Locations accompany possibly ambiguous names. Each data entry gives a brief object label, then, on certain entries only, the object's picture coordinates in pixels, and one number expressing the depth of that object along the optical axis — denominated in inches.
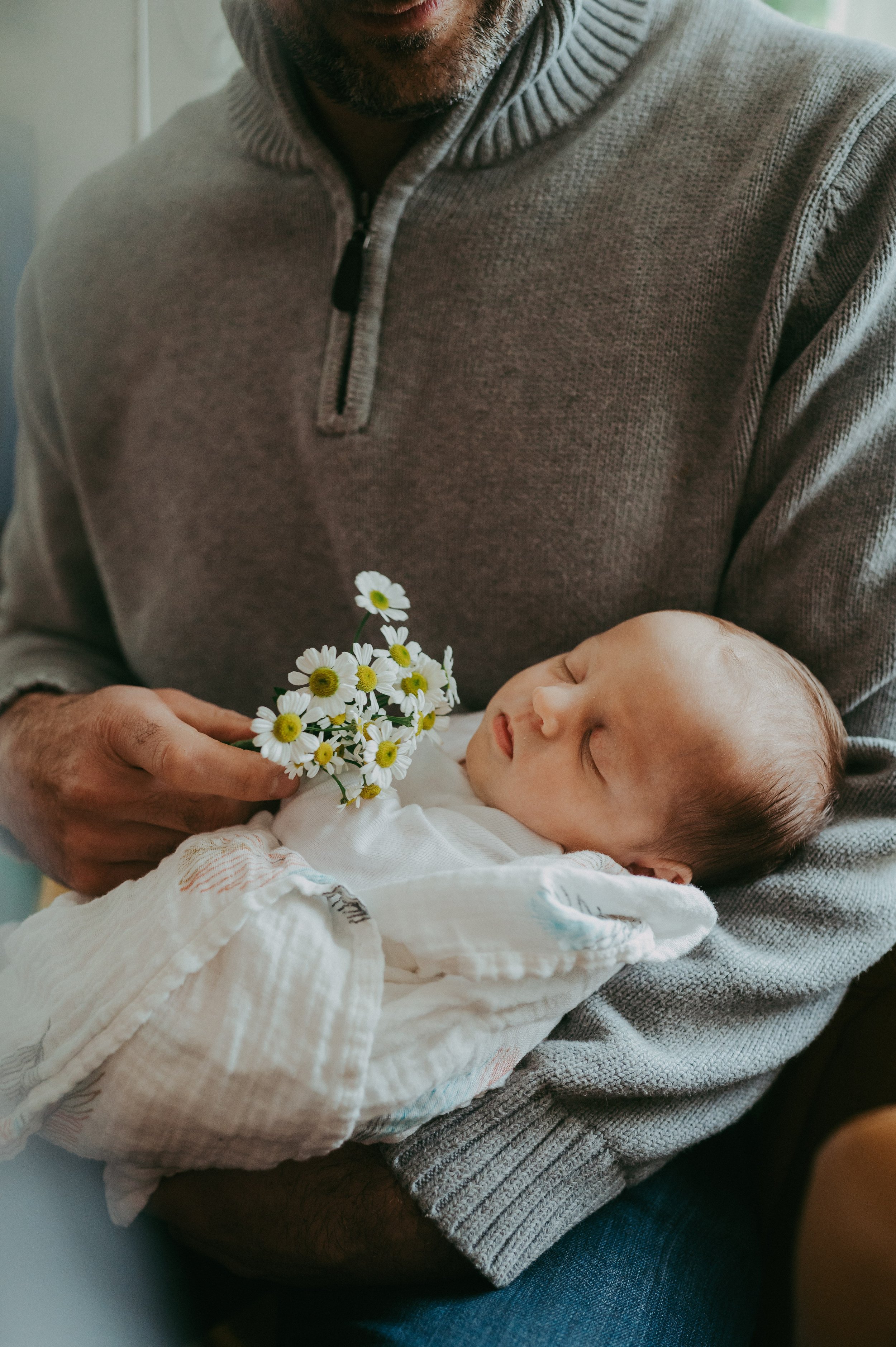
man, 29.4
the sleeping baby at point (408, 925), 25.1
